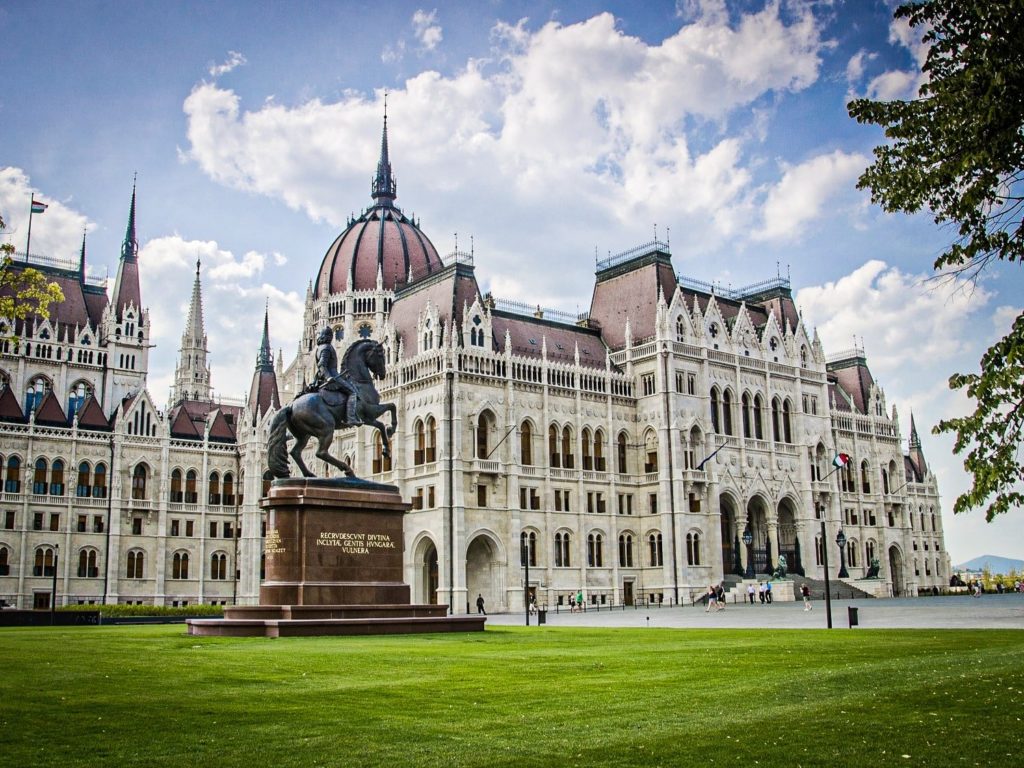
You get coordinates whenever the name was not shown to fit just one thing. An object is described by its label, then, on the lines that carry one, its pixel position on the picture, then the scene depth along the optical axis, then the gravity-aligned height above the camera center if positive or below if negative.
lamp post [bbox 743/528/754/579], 76.31 +1.45
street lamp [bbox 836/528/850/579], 80.29 +0.90
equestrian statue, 34.75 +6.01
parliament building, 70.31 +10.25
